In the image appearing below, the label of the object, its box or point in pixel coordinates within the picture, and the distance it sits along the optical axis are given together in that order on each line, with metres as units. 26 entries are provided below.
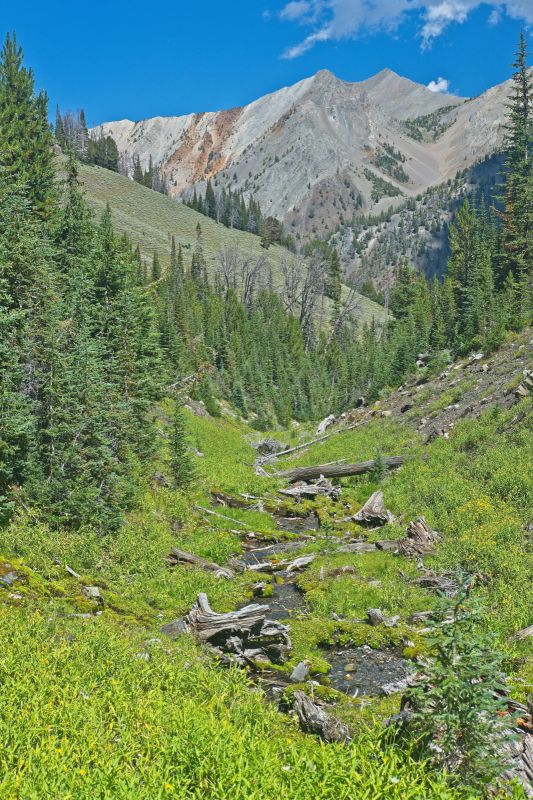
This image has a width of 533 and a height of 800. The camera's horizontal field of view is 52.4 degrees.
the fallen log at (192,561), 17.32
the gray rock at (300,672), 10.68
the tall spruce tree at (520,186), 49.62
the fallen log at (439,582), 14.83
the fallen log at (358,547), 19.11
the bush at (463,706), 5.56
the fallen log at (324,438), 39.97
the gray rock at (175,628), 11.79
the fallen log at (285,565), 18.67
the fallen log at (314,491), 28.72
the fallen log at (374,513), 21.88
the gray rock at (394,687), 10.25
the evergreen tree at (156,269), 93.78
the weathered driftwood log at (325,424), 46.44
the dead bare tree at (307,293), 108.81
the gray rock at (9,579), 11.14
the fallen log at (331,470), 27.56
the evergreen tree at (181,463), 22.98
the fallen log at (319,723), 7.64
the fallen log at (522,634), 11.04
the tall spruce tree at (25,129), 41.98
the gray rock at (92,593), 12.27
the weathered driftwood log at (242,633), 11.66
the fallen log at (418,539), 17.66
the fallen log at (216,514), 23.66
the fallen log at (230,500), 26.33
